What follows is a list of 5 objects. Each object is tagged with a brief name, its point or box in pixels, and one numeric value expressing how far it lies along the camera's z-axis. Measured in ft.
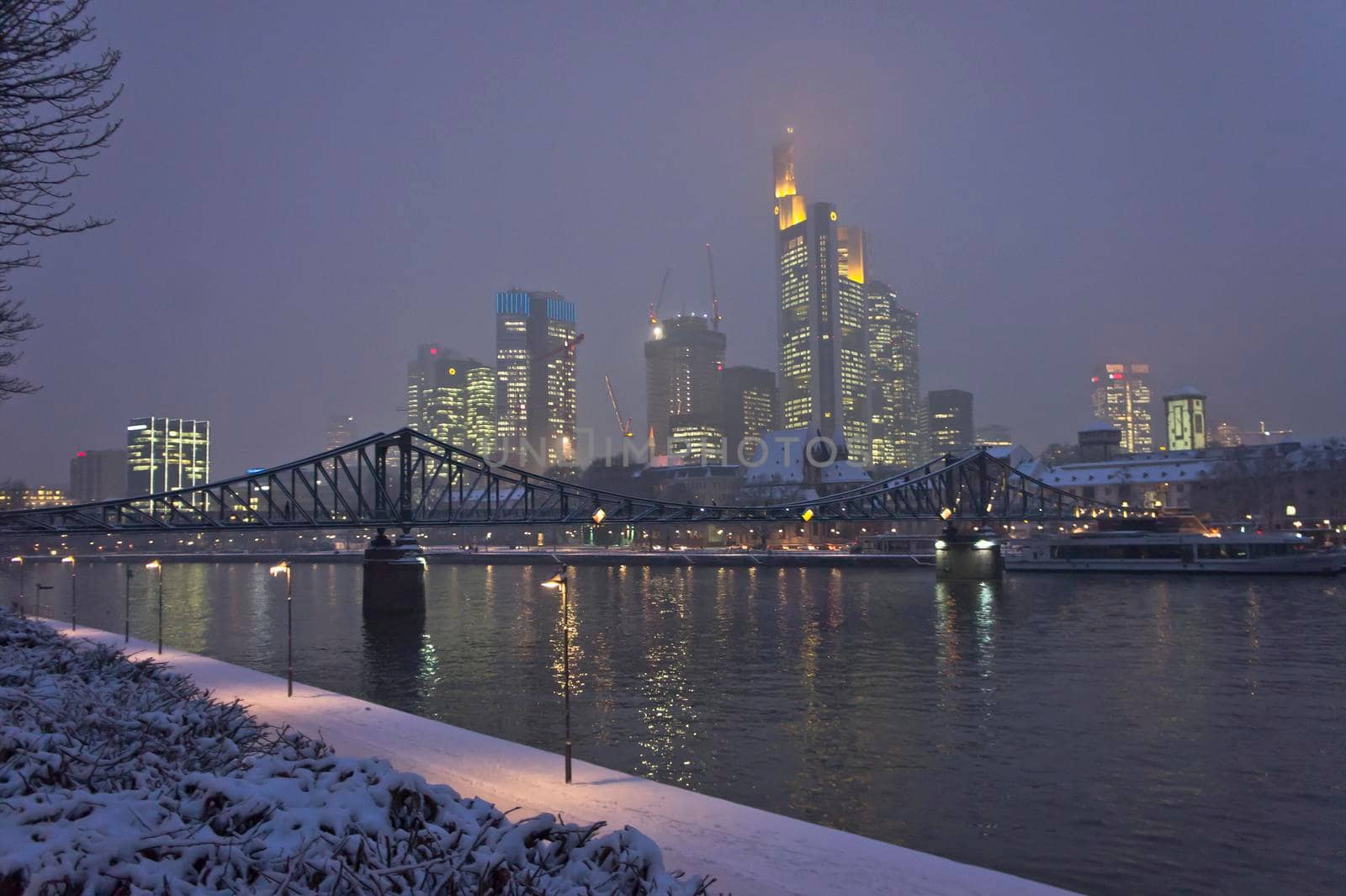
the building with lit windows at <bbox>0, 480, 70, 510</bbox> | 580.30
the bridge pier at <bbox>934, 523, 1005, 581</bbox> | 329.52
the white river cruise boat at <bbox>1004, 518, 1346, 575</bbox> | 307.17
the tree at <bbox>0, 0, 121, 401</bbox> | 51.55
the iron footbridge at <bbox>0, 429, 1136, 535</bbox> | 258.78
